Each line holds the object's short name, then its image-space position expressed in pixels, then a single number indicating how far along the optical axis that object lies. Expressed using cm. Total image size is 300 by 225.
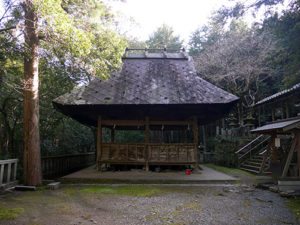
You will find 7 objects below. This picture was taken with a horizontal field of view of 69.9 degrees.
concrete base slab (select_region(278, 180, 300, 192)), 631
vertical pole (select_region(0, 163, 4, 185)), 617
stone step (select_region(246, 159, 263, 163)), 1062
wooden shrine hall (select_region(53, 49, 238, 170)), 836
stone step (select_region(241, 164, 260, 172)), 991
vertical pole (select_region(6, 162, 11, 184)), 646
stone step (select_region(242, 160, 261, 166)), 1034
